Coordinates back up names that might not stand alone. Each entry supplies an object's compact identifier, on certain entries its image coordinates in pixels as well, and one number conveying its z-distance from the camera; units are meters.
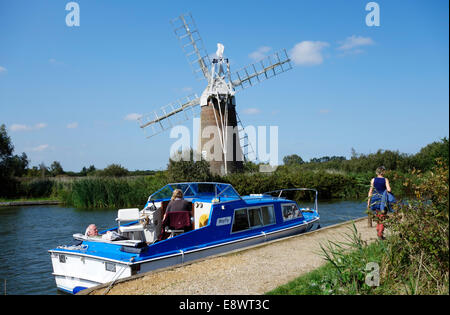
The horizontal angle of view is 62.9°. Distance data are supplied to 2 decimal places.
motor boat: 8.48
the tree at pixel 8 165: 34.56
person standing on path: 9.44
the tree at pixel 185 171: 25.00
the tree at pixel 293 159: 78.93
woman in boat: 9.66
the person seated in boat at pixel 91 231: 9.74
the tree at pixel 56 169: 62.01
